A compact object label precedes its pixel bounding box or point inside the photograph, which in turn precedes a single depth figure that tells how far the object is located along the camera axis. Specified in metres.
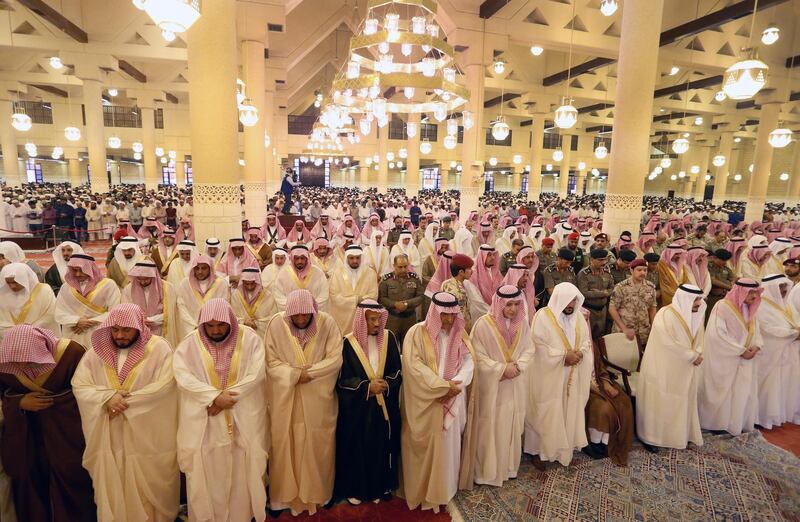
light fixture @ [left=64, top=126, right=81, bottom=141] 14.01
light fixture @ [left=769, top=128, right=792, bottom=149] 9.45
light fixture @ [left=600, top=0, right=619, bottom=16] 7.20
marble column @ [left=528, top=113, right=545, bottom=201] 19.47
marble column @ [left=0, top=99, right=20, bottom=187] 18.70
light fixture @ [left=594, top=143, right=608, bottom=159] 14.90
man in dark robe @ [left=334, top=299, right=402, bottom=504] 3.07
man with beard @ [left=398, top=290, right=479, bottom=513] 3.03
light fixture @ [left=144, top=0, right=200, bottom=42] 3.08
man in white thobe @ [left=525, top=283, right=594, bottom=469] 3.52
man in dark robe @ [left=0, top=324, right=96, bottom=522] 2.50
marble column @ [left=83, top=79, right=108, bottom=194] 14.38
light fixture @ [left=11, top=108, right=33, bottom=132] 12.04
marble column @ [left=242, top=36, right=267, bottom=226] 10.80
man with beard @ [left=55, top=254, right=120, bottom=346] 3.97
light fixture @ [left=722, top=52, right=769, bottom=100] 5.09
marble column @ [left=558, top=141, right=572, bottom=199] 24.03
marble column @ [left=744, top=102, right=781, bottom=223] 14.09
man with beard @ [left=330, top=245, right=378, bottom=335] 5.38
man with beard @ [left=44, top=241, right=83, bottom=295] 5.10
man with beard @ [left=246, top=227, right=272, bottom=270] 6.93
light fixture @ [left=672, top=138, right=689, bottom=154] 12.37
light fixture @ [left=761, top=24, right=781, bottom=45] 7.94
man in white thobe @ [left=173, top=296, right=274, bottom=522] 2.67
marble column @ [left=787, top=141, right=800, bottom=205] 19.17
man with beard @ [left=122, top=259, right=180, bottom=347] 4.20
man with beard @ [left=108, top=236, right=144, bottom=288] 5.30
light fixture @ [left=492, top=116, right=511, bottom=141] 10.20
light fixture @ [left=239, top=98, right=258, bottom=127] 8.98
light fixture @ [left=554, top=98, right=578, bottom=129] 8.41
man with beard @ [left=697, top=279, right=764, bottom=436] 4.01
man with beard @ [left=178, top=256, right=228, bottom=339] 4.34
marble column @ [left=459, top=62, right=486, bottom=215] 12.20
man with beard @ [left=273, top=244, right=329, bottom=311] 4.92
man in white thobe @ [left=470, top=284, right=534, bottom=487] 3.29
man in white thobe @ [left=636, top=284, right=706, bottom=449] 3.76
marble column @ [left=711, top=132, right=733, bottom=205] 22.30
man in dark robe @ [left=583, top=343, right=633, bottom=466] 3.68
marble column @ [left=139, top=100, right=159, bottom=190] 19.86
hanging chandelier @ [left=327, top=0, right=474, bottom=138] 6.10
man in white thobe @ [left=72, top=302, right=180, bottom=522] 2.57
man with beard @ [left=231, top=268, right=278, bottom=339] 4.45
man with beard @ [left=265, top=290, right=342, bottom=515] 2.96
